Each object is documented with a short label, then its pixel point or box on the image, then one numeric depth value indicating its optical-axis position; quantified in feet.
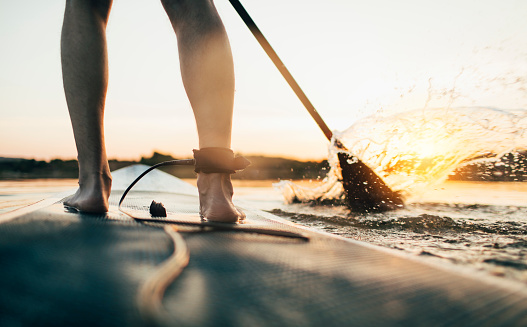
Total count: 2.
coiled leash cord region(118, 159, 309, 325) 0.89
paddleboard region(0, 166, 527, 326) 0.95
